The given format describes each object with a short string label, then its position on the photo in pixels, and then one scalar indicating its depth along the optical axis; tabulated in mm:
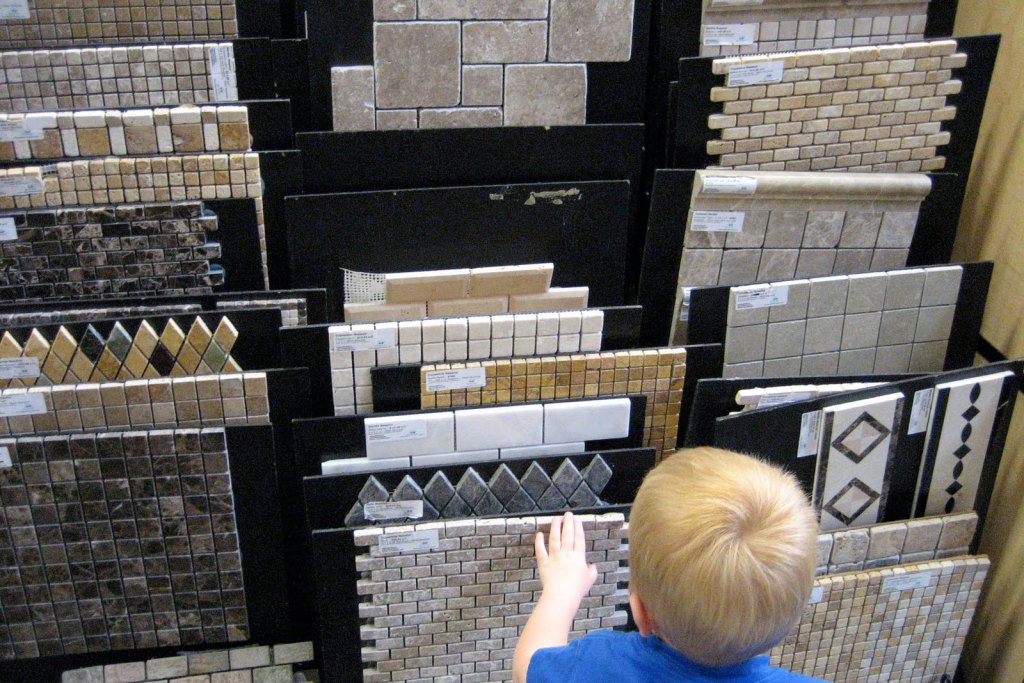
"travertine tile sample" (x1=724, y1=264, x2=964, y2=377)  2262
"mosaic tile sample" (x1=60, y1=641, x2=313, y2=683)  2242
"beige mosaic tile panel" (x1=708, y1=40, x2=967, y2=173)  2301
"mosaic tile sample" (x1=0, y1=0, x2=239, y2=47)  2383
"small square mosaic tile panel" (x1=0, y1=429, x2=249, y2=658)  2045
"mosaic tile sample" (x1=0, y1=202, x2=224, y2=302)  2172
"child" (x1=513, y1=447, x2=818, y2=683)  1231
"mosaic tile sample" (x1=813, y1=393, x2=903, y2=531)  2068
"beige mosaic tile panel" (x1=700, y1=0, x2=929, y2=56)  2391
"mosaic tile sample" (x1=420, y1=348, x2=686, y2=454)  2094
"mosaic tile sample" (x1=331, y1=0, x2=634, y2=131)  2287
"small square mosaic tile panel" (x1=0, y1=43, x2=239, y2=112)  2291
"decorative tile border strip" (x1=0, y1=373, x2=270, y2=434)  2023
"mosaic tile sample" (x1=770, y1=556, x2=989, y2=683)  2164
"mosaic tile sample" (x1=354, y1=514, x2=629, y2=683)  1971
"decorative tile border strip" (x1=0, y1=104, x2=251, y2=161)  2137
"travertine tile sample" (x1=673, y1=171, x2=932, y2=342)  2334
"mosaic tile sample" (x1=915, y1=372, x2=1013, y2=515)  2139
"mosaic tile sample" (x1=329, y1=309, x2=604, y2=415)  2064
